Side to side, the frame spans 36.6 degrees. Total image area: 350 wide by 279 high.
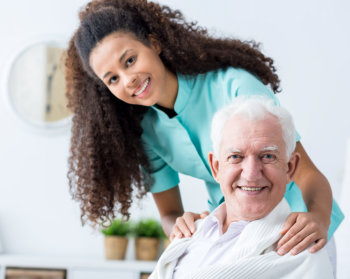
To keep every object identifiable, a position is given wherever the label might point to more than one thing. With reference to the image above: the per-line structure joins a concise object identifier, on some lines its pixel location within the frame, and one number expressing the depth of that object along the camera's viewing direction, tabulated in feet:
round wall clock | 12.59
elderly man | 3.83
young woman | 5.16
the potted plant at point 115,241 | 11.34
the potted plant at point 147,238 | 11.34
